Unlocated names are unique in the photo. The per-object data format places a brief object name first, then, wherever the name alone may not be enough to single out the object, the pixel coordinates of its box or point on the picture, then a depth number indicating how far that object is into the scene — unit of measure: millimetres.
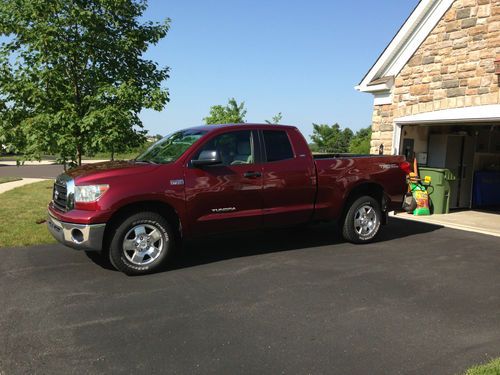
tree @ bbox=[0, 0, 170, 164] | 8008
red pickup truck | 5367
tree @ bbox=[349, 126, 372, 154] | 74125
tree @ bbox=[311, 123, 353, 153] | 101188
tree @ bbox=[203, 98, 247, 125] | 27688
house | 9516
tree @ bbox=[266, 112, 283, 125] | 31125
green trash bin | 11281
